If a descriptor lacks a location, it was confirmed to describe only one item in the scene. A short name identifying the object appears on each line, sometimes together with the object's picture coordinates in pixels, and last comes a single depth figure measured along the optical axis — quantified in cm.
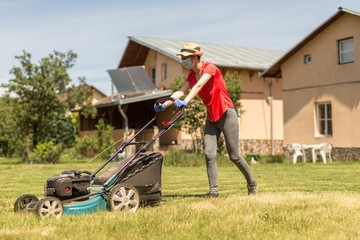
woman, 626
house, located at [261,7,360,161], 1944
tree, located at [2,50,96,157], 2103
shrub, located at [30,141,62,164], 2033
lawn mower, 497
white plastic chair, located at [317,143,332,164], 1902
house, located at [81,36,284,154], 2436
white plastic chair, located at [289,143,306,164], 1881
